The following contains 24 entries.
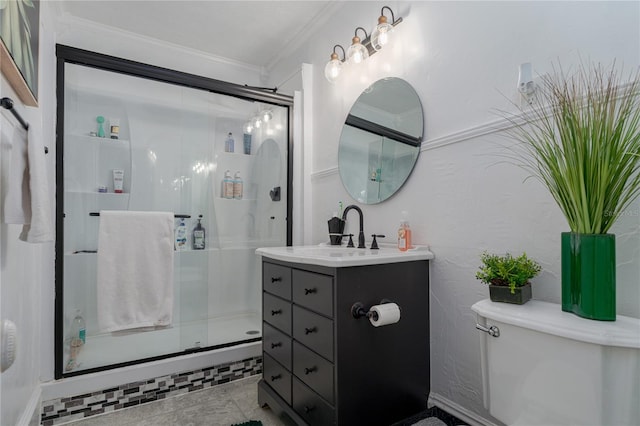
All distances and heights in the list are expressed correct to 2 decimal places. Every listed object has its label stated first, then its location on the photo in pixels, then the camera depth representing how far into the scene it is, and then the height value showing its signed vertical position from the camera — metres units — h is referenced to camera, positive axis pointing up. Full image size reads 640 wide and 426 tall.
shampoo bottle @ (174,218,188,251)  2.32 -0.17
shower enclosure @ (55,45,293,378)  1.87 +0.19
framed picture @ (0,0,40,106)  0.93 +0.54
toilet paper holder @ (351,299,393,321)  1.24 -0.38
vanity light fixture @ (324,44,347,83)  2.02 +0.91
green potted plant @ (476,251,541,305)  1.03 -0.21
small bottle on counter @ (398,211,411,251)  1.56 -0.12
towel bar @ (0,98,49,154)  0.97 +0.32
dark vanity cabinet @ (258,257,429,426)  1.23 -0.56
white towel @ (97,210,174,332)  1.86 -0.34
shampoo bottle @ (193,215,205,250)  2.37 -0.17
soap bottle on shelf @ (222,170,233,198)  2.45 +0.21
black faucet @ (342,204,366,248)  1.79 -0.11
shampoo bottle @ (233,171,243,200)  2.50 +0.20
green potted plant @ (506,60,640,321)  0.84 +0.09
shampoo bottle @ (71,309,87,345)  1.88 -0.68
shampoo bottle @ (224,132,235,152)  2.43 +0.52
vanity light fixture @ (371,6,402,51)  1.67 +0.94
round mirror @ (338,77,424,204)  1.65 +0.40
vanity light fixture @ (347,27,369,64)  1.83 +0.92
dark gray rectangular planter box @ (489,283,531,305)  1.02 -0.26
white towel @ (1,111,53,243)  1.08 +0.10
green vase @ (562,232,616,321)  0.83 -0.17
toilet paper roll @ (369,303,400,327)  1.19 -0.38
